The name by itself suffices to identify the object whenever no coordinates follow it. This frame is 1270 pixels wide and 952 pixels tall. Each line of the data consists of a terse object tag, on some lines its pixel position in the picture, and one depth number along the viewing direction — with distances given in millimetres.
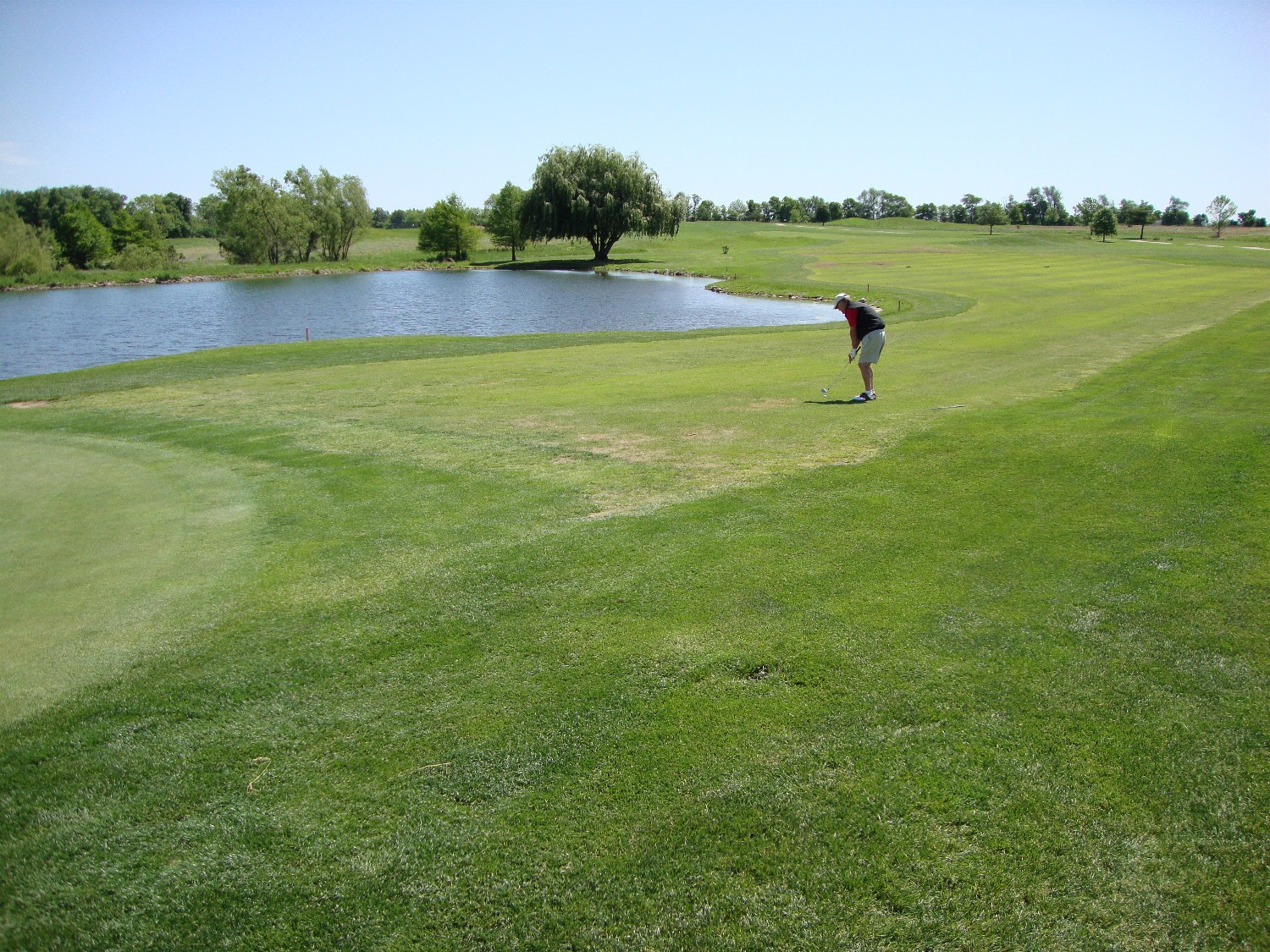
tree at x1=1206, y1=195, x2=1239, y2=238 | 141000
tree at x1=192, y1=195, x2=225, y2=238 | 167750
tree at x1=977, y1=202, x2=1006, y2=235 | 157750
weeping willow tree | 90375
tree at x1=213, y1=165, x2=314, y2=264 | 98250
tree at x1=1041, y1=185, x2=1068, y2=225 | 189375
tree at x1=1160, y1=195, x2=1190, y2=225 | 174500
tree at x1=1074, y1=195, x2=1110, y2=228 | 187125
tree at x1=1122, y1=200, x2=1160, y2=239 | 139750
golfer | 15625
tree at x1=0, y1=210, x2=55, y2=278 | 79812
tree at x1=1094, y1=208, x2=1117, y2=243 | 120438
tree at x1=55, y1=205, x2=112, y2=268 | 93375
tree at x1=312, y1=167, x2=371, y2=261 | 103875
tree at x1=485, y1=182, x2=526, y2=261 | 113812
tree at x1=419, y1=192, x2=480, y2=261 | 111125
